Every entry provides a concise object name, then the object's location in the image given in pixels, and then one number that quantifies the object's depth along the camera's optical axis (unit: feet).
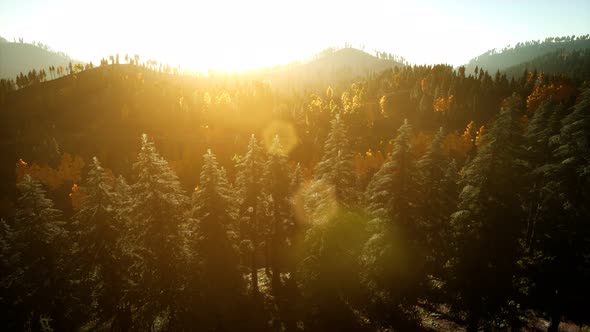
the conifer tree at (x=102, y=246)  62.85
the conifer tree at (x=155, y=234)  59.47
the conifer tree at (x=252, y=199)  79.41
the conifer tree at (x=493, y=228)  51.80
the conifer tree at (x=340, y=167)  64.95
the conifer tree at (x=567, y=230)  52.39
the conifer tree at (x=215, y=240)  69.31
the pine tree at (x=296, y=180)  94.22
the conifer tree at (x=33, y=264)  59.26
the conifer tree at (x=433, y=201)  58.36
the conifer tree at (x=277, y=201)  79.23
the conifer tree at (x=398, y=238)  55.52
